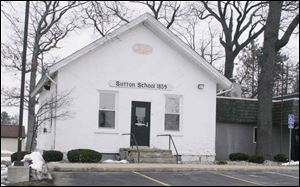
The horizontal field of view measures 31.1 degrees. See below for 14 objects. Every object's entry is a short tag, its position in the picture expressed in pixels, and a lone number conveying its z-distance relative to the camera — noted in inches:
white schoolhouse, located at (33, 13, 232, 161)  955.3
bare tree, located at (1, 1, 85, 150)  1480.1
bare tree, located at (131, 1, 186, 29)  1883.6
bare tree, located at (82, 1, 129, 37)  819.1
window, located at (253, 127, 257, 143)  1254.3
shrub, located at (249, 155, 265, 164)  1040.2
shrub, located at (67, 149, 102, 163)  860.6
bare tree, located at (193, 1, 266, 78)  1850.4
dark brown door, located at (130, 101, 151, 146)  990.4
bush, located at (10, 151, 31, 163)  855.0
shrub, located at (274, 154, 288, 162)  1109.6
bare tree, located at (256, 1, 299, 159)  1151.0
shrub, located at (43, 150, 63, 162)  872.0
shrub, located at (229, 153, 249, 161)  1079.0
